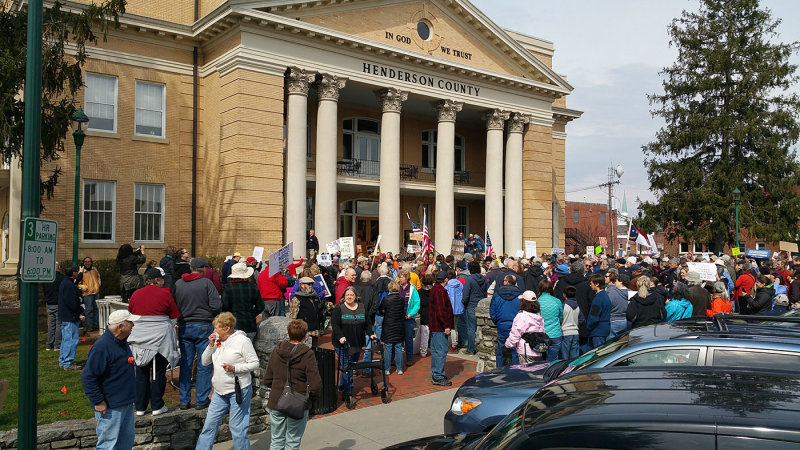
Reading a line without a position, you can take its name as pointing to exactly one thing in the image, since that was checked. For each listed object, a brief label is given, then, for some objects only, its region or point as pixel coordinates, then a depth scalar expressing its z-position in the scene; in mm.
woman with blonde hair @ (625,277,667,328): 9898
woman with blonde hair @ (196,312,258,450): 6082
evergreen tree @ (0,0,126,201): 12398
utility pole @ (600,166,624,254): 53312
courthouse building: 22266
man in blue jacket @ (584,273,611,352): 9867
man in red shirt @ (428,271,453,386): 10141
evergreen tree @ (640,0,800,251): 34750
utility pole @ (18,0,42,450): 5051
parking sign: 5023
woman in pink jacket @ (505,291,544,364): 8695
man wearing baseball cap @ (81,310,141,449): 5621
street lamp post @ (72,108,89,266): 14600
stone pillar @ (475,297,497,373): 11344
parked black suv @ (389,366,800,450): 2098
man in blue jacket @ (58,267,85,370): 10633
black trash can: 8258
